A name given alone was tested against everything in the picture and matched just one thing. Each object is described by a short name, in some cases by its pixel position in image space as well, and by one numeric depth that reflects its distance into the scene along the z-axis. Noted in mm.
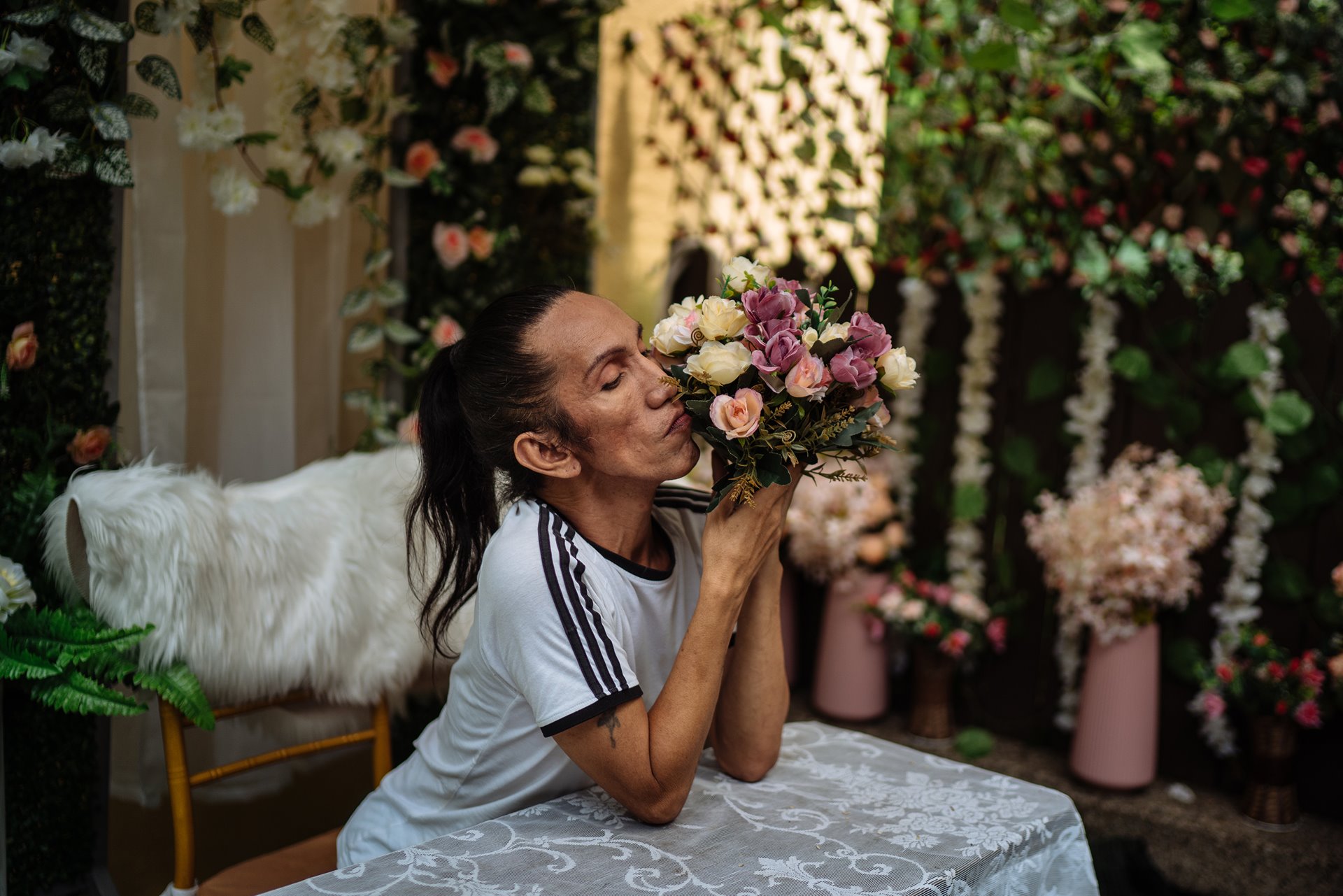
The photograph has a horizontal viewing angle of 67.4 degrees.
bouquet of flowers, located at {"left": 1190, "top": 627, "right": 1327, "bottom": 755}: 2627
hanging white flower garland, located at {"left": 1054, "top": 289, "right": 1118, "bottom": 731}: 3020
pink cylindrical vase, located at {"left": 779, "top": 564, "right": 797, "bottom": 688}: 3596
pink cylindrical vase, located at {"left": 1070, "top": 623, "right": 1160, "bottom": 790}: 2816
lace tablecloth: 993
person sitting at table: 1124
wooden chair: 1503
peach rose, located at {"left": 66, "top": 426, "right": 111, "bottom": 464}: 1956
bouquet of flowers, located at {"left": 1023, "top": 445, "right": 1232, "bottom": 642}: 2729
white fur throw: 1701
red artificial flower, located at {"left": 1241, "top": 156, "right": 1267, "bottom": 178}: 2873
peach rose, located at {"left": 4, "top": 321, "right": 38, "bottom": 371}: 1841
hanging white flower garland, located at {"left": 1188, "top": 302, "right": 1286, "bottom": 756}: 2770
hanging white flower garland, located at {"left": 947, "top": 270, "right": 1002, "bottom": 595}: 3254
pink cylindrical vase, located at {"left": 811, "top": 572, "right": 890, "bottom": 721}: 3307
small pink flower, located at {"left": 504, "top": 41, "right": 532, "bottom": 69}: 2639
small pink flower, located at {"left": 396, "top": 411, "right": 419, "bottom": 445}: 2506
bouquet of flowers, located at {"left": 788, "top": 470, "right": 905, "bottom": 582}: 3246
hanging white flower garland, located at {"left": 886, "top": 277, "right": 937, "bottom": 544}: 3430
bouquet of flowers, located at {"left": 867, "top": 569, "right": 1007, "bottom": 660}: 3145
